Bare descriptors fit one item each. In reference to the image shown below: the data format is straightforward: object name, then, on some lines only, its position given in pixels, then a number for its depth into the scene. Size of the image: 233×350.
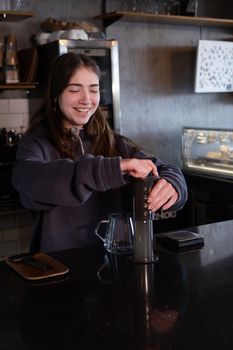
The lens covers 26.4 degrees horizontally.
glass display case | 3.54
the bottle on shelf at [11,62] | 3.34
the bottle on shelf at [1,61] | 3.36
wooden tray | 1.33
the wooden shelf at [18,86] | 3.31
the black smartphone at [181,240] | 1.59
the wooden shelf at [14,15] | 3.18
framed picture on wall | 4.19
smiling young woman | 1.45
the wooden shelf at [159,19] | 3.73
